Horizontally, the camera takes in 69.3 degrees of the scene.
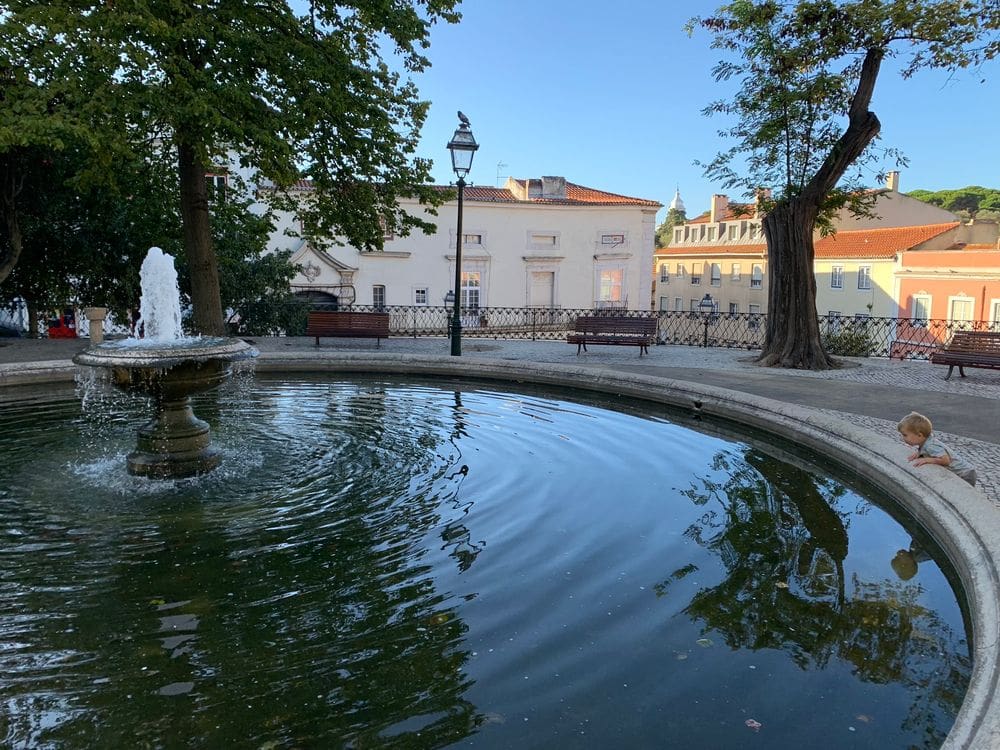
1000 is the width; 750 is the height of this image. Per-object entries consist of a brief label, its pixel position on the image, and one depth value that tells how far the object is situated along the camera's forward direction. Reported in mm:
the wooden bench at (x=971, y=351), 11656
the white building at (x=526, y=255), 38562
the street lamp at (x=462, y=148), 13047
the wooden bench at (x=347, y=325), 15875
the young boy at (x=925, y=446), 5640
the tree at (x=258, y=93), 10586
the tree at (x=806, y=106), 12344
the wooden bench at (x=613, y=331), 15547
